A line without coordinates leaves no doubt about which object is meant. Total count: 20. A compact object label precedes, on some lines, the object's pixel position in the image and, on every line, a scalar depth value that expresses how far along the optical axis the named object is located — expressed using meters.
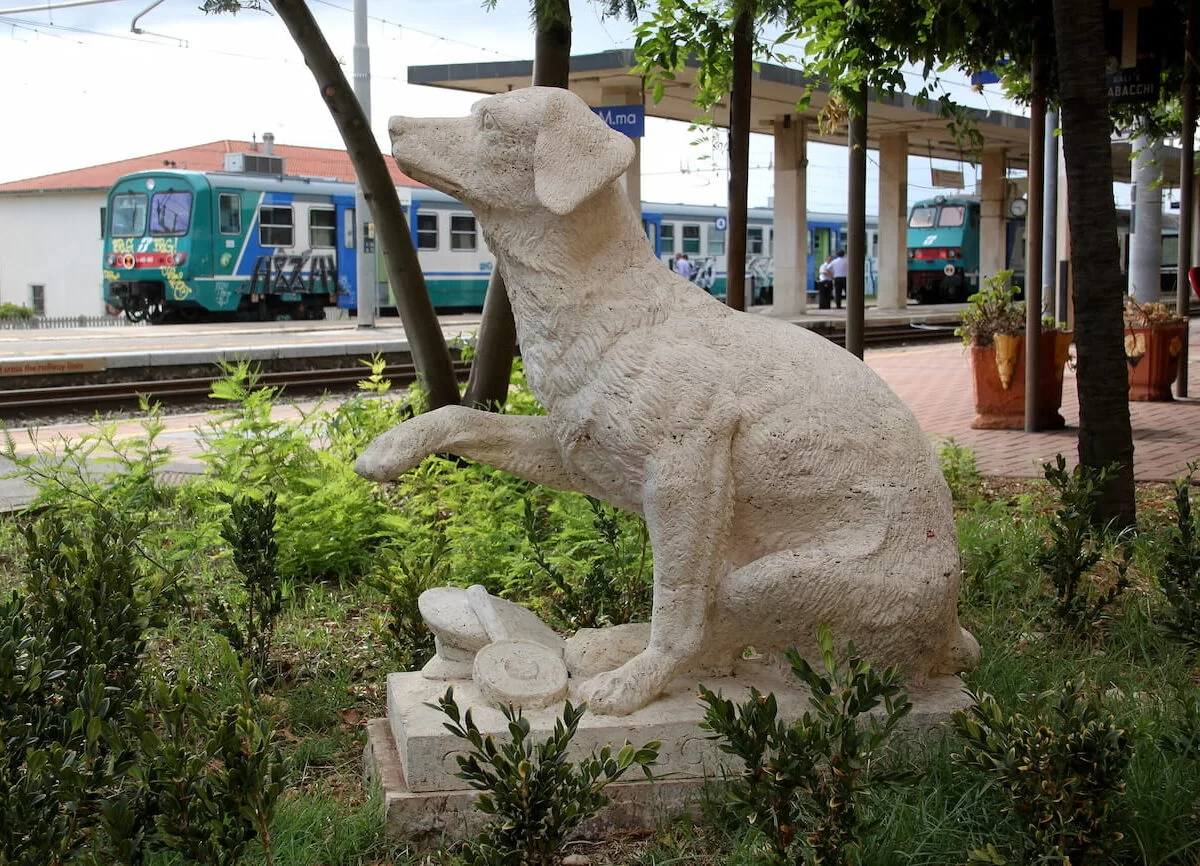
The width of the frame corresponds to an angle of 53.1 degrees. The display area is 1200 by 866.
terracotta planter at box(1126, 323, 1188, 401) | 11.12
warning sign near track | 13.48
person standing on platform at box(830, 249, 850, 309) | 29.50
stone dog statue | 2.90
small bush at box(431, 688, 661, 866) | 2.38
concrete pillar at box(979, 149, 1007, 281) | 32.88
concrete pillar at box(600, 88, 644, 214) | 18.72
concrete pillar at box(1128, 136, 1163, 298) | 14.14
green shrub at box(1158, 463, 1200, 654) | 3.45
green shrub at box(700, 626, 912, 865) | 2.40
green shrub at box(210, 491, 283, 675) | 3.86
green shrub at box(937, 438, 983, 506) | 6.62
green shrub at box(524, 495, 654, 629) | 4.14
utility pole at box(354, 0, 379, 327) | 20.69
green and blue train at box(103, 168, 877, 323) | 22.55
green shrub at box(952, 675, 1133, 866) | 2.37
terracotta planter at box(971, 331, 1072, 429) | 9.52
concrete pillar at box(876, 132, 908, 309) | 29.12
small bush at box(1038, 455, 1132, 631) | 4.03
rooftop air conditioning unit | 23.45
